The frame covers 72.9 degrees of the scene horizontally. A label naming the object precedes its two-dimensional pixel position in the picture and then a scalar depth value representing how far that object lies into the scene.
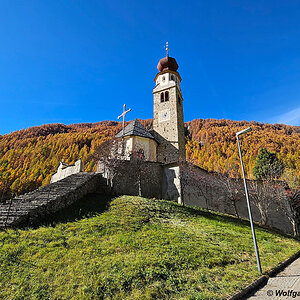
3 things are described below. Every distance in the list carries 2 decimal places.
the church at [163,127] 25.06
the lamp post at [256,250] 7.87
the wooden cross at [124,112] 22.90
